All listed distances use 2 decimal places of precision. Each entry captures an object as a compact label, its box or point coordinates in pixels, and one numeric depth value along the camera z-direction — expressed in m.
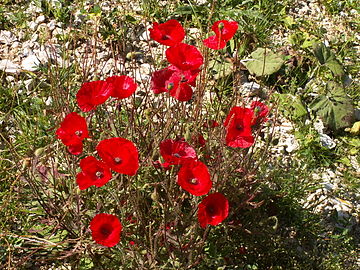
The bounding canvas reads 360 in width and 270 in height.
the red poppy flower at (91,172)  1.69
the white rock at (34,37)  3.42
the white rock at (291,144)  2.96
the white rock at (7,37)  3.40
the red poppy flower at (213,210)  1.72
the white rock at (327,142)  2.99
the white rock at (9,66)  3.18
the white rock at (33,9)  3.61
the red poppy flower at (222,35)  2.00
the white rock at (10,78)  3.15
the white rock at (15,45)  3.38
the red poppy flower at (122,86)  1.82
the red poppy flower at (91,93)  1.79
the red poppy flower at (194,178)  1.62
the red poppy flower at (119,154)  1.58
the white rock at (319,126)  3.10
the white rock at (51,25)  3.50
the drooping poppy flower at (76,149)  1.88
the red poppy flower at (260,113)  1.98
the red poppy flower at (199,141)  2.05
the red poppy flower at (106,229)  1.65
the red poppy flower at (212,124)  2.09
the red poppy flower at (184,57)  1.87
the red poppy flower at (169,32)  2.02
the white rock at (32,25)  3.49
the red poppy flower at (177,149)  1.79
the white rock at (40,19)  3.54
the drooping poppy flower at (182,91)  1.88
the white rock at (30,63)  3.18
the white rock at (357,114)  3.20
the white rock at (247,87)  3.22
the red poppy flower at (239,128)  1.85
